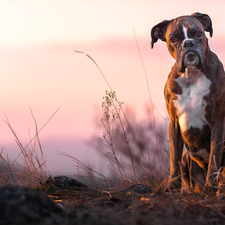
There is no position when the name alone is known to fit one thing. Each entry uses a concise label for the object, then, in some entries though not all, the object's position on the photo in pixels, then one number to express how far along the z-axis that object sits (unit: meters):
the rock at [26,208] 3.43
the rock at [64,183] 8.67
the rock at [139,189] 7.54
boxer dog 7.31
